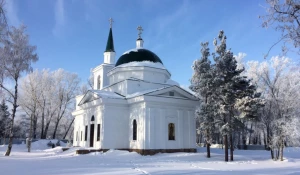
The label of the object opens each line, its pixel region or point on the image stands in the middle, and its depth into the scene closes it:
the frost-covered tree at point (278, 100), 18.42
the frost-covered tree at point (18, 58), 19.31
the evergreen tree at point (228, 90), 18.66
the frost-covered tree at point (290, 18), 7.75
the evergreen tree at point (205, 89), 19.97
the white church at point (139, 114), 21.95
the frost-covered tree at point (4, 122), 42.56
